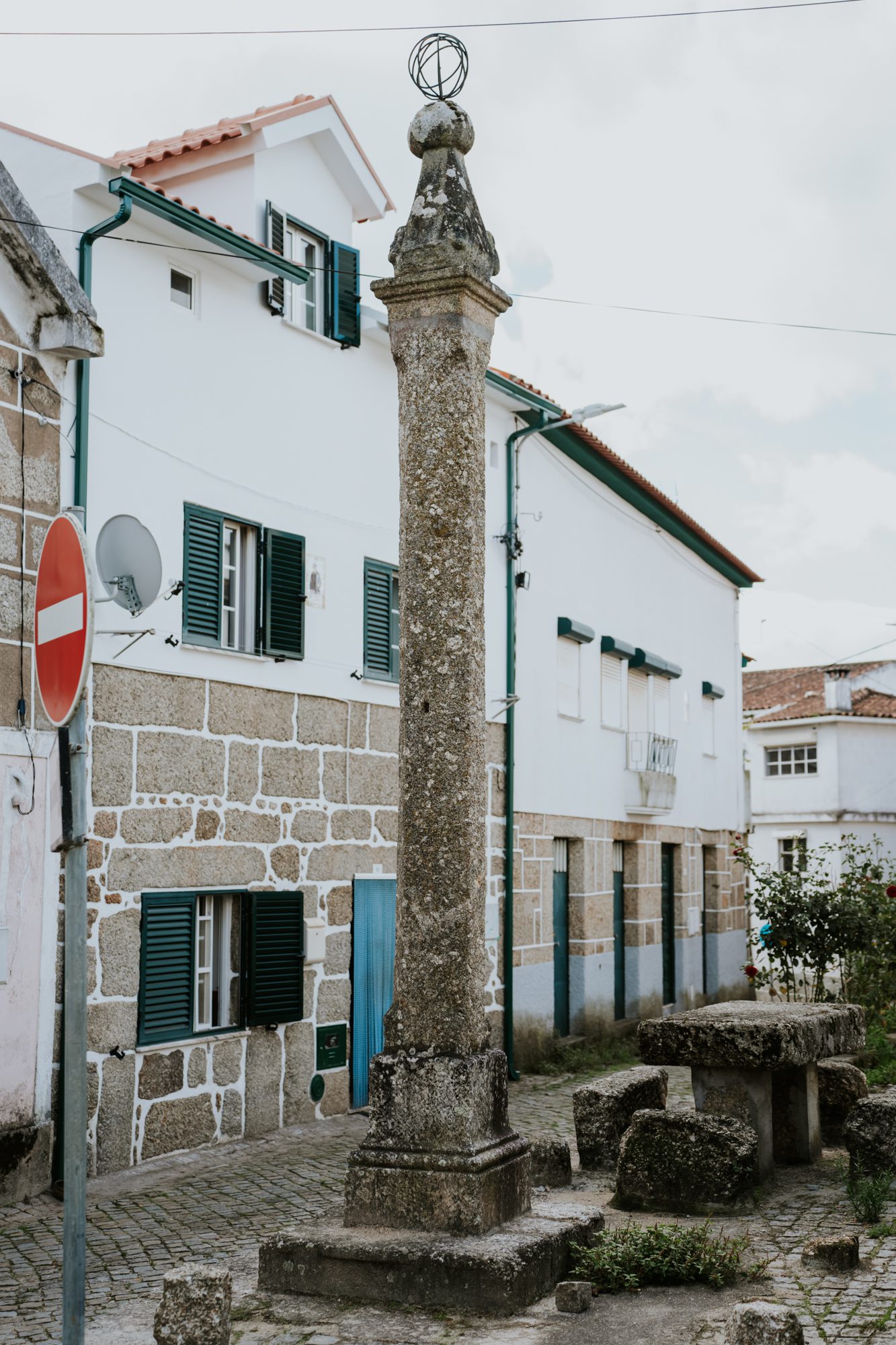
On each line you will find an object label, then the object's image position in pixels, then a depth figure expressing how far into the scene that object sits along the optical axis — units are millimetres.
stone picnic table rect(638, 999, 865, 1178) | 8195
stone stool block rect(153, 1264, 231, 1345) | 5121
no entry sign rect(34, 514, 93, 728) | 4098
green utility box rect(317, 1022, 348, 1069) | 11656
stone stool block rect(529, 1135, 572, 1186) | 8492
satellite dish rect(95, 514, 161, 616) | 8102
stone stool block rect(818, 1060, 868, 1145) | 9727
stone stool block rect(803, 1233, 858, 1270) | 6219
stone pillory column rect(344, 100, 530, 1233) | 6199
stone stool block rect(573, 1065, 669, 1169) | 9008
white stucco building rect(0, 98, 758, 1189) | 9820
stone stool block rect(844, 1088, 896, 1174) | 7961
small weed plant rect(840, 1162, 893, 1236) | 7215
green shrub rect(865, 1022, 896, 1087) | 11469
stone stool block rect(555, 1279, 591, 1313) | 5652
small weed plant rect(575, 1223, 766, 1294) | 6070
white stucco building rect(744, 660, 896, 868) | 36531
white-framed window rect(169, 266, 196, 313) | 10648
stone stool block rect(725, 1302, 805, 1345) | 4668
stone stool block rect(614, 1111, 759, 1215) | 7633
